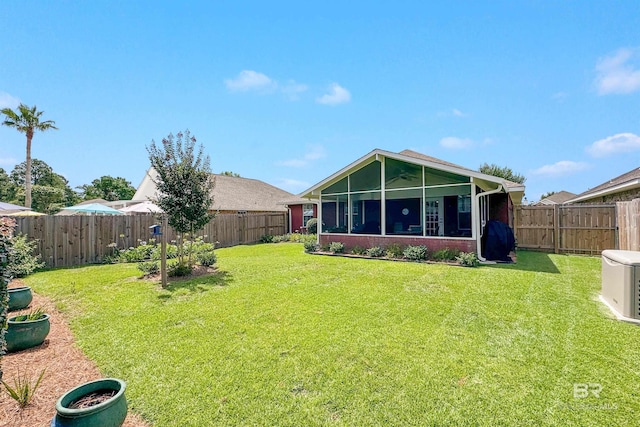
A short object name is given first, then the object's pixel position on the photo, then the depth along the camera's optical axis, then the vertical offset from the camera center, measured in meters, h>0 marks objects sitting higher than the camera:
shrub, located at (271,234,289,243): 17.47 -1.45
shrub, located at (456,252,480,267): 8.86 -1.42
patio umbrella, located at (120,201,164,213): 13.78 +0.39
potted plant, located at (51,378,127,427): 2.01 -1.46
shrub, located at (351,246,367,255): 11.40 -1.42
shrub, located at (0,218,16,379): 2.47 -0.59
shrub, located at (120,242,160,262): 9.32 -1.33
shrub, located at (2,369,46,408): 2.62 -1.67
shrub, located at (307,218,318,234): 18.58 -0.71
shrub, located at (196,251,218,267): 8.80 -1.33
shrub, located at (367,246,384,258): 10.79 -1.41
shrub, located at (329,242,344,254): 11.91 -1.37
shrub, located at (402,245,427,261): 9.84 -1.33
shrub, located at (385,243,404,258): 10.39 -1.35
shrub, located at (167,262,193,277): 7.75 -1.49
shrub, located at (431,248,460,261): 9.52 -1.35
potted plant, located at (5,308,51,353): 3.73 -1.54
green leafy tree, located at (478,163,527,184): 35.94 +5.60
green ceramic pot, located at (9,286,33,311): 5.09 -1.48
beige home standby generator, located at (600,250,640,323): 4.45 -1.17
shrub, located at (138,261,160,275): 7.87 -1.42
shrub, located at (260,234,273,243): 17.67 -1.46
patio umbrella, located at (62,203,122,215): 13.37 +0.35
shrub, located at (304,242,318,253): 12.54 -1.40
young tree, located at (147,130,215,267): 7.47 +0.96
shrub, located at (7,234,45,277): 8.01 -1.21
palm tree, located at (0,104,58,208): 22.69 +7.71
